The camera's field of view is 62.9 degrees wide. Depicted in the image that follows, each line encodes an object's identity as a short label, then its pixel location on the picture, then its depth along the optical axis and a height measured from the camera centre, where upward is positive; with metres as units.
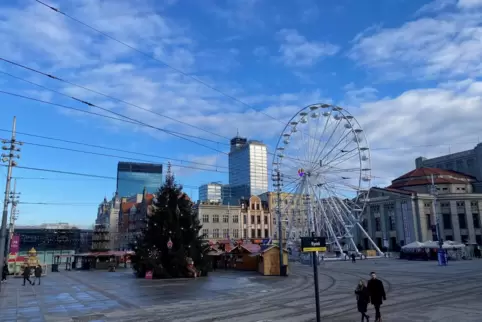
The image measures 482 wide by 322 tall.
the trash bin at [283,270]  35.97 -2.88
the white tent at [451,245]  57.29 -1.52
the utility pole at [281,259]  34.75 -1.88
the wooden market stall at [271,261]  37.84 -2.15
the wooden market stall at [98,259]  62.22 -2.84
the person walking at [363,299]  13.20 -2.07
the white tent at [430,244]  58.45 -1.33
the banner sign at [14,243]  46.28 +0.05
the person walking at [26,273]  33.88 -2.53
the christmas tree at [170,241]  35.53 -0.08
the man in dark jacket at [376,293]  13.13 -1.88
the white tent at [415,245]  59.79 -1.54
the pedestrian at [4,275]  37.62 -3.04
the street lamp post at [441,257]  44.76 -2.48
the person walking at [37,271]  34.62 -2.45
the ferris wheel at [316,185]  55.44 +7.53
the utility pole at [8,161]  22.27 +4.71
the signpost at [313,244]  12.54 -0.21
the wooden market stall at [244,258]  44.91 -2.29
